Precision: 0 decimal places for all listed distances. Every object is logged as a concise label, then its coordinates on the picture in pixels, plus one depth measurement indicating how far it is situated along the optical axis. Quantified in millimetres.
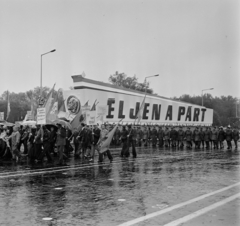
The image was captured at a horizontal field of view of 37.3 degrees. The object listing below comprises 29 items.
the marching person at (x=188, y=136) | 26094
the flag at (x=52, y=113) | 16094
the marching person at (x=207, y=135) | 26239
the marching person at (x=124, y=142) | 16828
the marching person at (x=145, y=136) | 28533
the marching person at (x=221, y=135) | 25828
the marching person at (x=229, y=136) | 25219
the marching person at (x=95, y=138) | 16013
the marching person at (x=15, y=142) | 14938
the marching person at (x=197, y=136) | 26188
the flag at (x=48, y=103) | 15876
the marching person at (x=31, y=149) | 15090
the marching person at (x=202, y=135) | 26361
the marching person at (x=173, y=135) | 26859
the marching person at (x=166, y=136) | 27469
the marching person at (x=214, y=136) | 26180
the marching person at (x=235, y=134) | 26202
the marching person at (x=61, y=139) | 14141
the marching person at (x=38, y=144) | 14711
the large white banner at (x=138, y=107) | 28750
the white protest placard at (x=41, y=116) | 14711
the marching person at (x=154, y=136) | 27859
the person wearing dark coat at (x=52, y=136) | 15047
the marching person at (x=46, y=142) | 14702
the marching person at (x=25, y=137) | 16641
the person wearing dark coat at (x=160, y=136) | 27731
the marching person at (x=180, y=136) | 26609
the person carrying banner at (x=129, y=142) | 17025
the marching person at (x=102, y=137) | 14812
